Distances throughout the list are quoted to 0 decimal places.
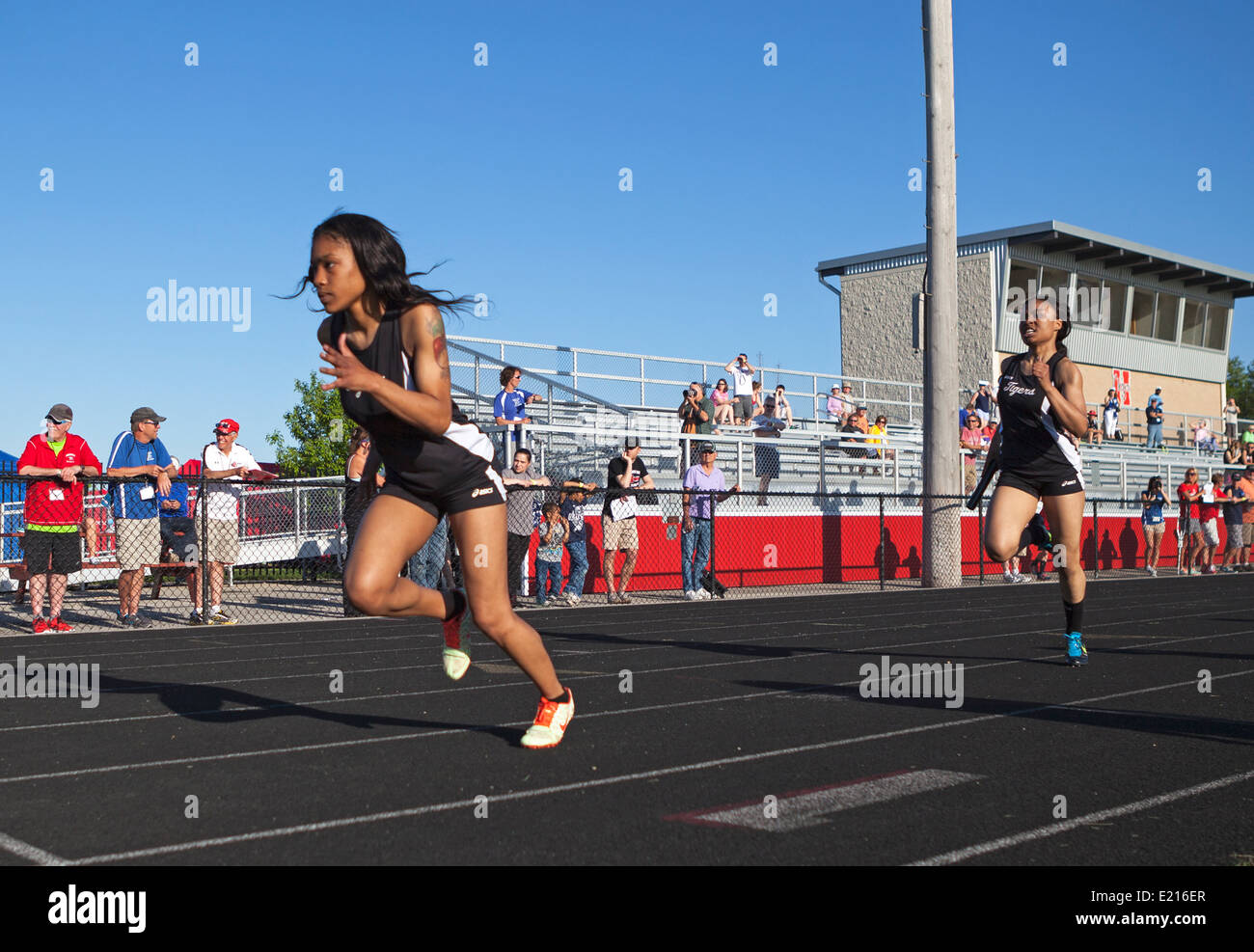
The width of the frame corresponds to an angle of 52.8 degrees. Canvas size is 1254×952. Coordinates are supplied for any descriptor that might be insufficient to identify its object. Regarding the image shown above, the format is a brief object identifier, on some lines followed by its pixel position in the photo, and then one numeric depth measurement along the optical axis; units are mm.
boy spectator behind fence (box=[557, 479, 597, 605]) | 15773
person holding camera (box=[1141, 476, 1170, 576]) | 23938
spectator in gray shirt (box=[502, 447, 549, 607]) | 14688
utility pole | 18703
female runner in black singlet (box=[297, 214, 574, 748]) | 4793
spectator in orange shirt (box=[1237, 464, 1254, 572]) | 25547
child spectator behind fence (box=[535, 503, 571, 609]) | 15211
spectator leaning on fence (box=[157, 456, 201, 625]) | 13289
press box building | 37094
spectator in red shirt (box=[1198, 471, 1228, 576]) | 24828
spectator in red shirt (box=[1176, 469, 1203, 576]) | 24469
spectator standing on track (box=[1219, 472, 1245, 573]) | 25133
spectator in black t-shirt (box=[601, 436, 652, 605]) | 16016
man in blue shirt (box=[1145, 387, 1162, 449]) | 36000
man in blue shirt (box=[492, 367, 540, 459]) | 17078
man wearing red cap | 13023
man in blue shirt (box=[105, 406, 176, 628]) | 12492
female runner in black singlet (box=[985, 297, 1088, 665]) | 7895
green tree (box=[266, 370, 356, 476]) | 53062
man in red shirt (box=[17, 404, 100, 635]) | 11781
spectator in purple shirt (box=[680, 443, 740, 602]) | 16453
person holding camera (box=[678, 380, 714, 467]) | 20141
